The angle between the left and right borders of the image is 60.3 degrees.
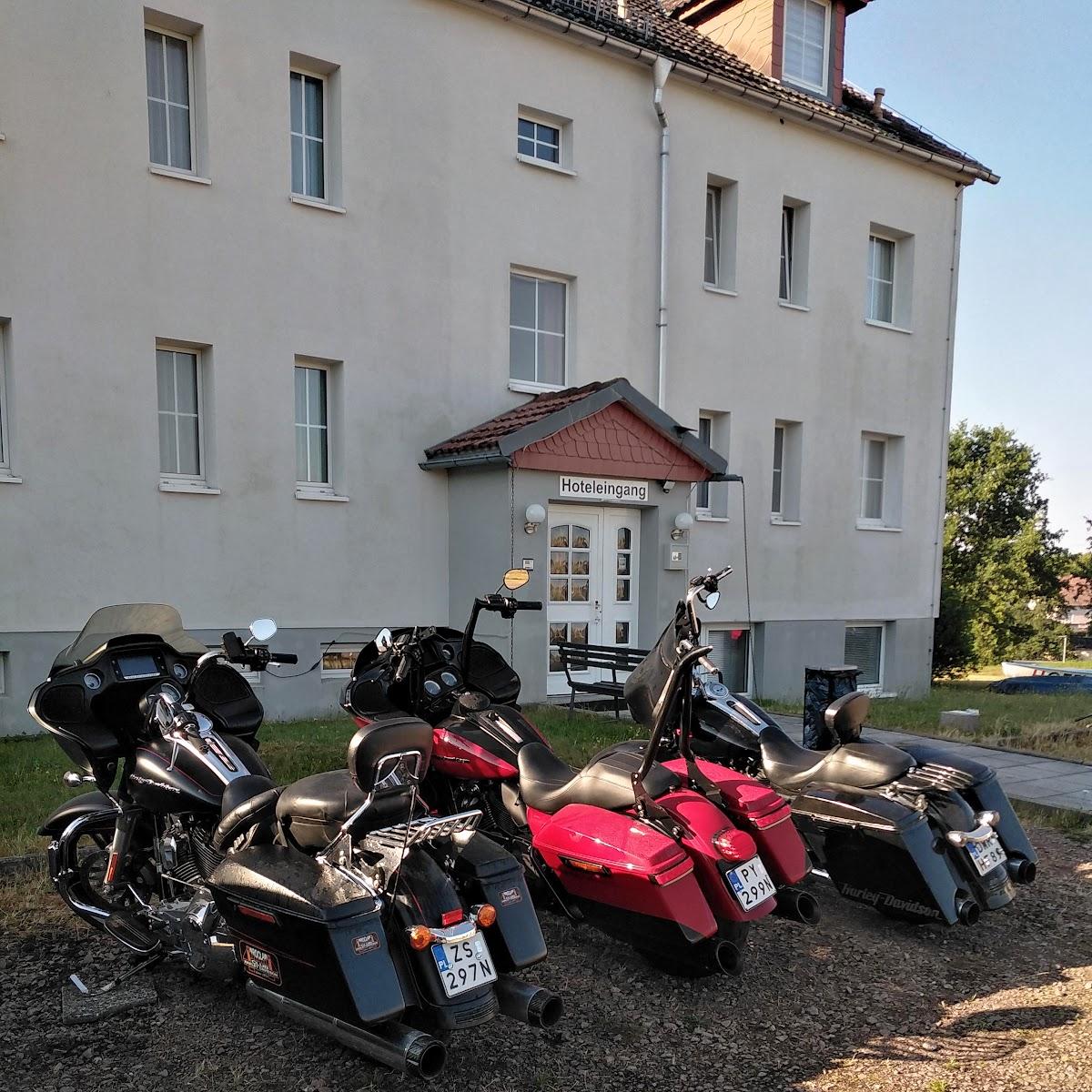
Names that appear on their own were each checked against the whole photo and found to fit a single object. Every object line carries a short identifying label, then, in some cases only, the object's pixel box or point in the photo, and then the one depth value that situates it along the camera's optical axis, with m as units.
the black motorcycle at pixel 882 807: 4.01
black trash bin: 7.09
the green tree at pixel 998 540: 38.47
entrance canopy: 9.38
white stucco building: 8.23
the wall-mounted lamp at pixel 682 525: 10.79
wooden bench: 8.80
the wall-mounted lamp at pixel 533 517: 9.45
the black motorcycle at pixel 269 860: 2.70
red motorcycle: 3.42
